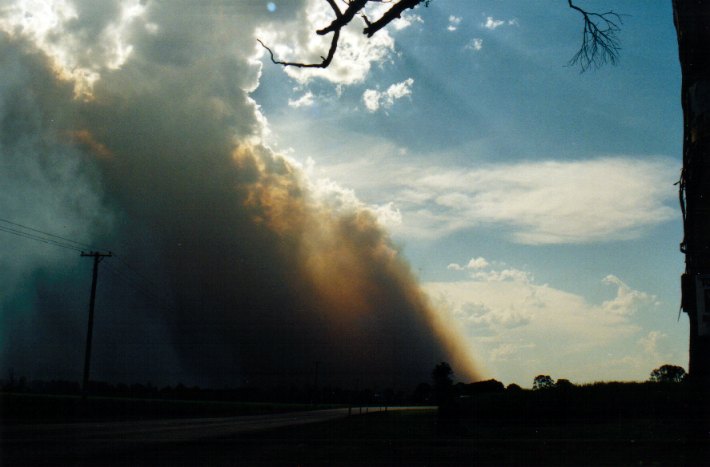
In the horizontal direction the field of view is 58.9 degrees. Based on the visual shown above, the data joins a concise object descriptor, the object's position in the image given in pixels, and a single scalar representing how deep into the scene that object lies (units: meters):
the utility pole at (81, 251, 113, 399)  47.59
